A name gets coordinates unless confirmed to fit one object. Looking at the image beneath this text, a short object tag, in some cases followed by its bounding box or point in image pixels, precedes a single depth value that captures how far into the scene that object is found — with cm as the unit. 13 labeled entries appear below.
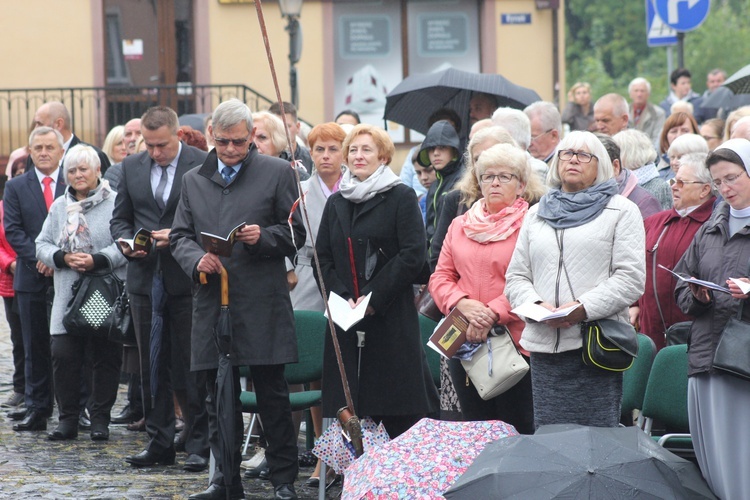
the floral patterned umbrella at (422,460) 984
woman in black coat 1415
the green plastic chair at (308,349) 1594
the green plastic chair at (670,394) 1322
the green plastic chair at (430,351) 1552
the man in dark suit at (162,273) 1620
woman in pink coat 1326
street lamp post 3678
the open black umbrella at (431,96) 2202
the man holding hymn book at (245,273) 1422
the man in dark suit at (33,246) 1916
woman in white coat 1209
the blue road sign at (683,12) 2667
